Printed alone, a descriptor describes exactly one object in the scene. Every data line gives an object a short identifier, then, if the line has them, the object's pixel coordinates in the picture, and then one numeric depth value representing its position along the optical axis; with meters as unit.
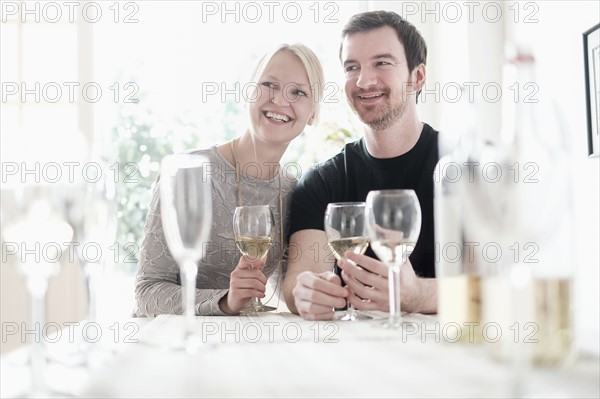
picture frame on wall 2.75
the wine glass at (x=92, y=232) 0.86
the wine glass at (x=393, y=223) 1.13
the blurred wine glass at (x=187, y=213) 0.87
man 2.07
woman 1.98
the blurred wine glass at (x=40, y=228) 0.80
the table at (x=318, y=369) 0.68
